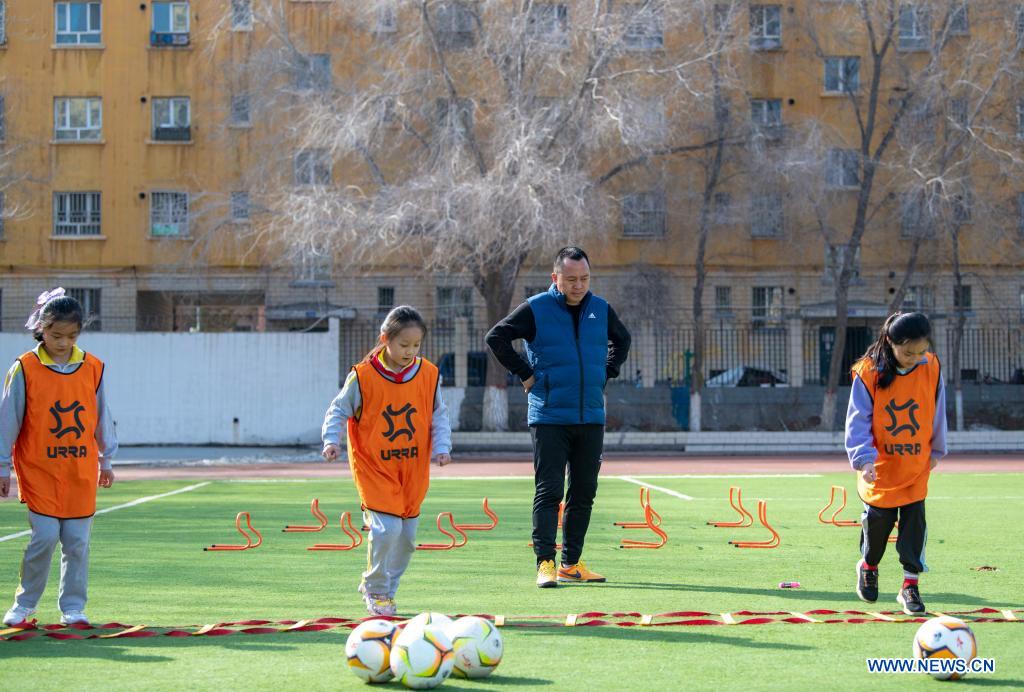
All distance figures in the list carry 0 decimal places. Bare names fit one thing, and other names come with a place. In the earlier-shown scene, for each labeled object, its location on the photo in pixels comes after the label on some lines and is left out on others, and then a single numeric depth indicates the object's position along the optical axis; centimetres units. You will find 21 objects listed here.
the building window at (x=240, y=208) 3634
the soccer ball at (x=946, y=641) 564
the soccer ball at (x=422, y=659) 562
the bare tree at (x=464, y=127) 3005
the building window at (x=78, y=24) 4428
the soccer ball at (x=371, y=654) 568
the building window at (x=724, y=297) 4434
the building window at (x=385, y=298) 4422
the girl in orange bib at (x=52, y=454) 724
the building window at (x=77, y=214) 4475
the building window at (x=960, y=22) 3425
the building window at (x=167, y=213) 4441
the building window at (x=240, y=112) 3730
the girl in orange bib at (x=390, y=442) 745
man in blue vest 891
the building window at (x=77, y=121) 4441
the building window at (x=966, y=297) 4209
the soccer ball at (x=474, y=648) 575
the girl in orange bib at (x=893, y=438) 771
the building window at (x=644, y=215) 3441
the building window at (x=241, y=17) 3565
